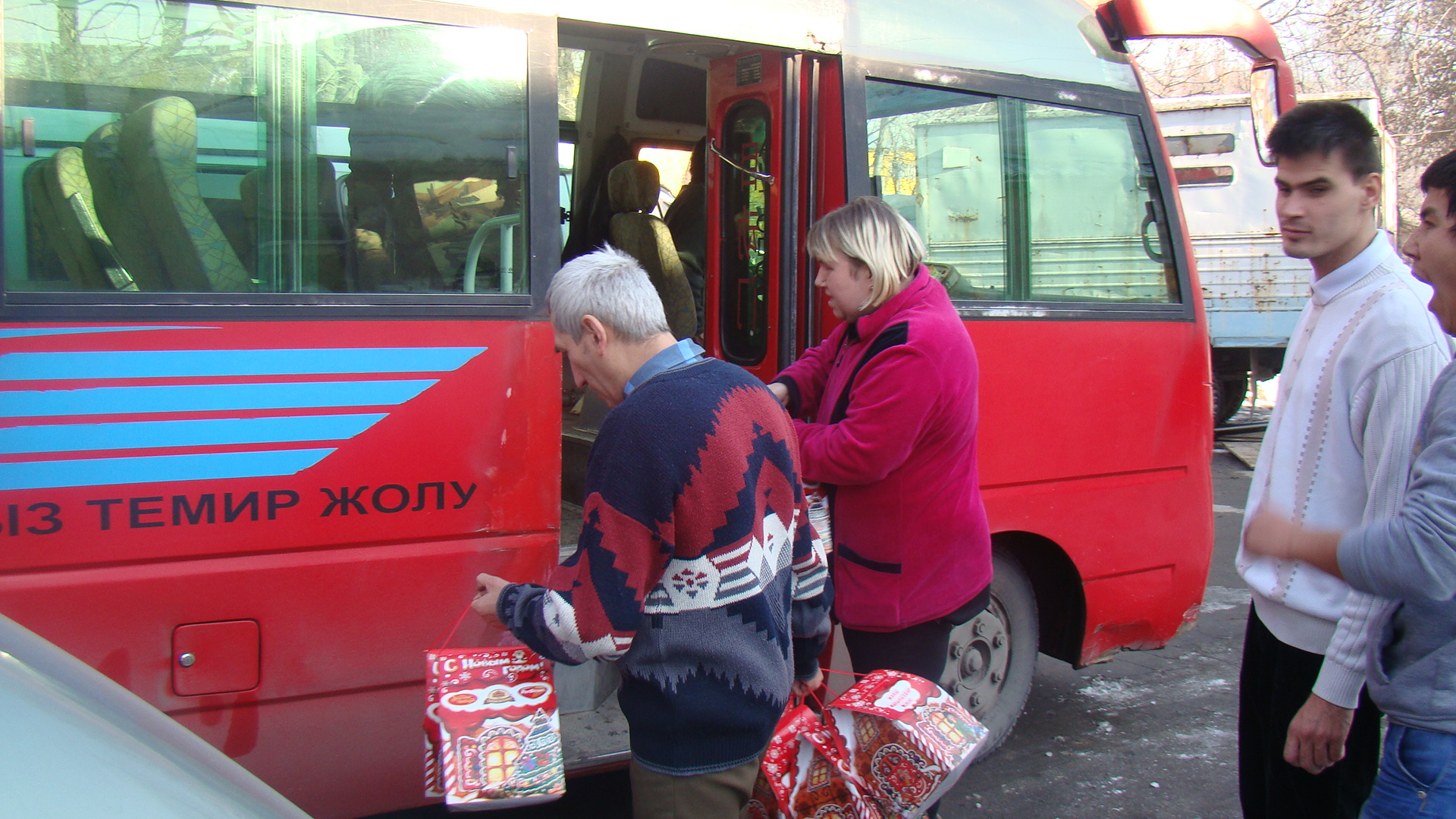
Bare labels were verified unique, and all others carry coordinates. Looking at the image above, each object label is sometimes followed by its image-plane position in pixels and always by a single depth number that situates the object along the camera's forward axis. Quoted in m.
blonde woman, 2.45
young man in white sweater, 1.89
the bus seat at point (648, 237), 4.68
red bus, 2.26
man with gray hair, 1.77
